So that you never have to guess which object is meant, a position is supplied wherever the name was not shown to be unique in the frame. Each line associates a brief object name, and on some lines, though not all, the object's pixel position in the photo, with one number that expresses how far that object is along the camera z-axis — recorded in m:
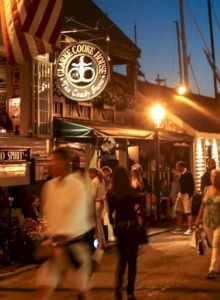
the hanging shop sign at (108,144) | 14.26
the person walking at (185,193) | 14.08
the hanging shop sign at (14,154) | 11.42
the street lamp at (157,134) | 15.95
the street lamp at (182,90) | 24.28
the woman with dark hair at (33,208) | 11.69
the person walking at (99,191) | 11.17
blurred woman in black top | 6.89
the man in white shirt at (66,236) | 5.12
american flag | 10.27
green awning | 13.80
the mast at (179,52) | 36.01
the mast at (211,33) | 28.58
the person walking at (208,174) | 12.17
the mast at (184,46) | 27.23
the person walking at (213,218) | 8.31
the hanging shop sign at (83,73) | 13.87
